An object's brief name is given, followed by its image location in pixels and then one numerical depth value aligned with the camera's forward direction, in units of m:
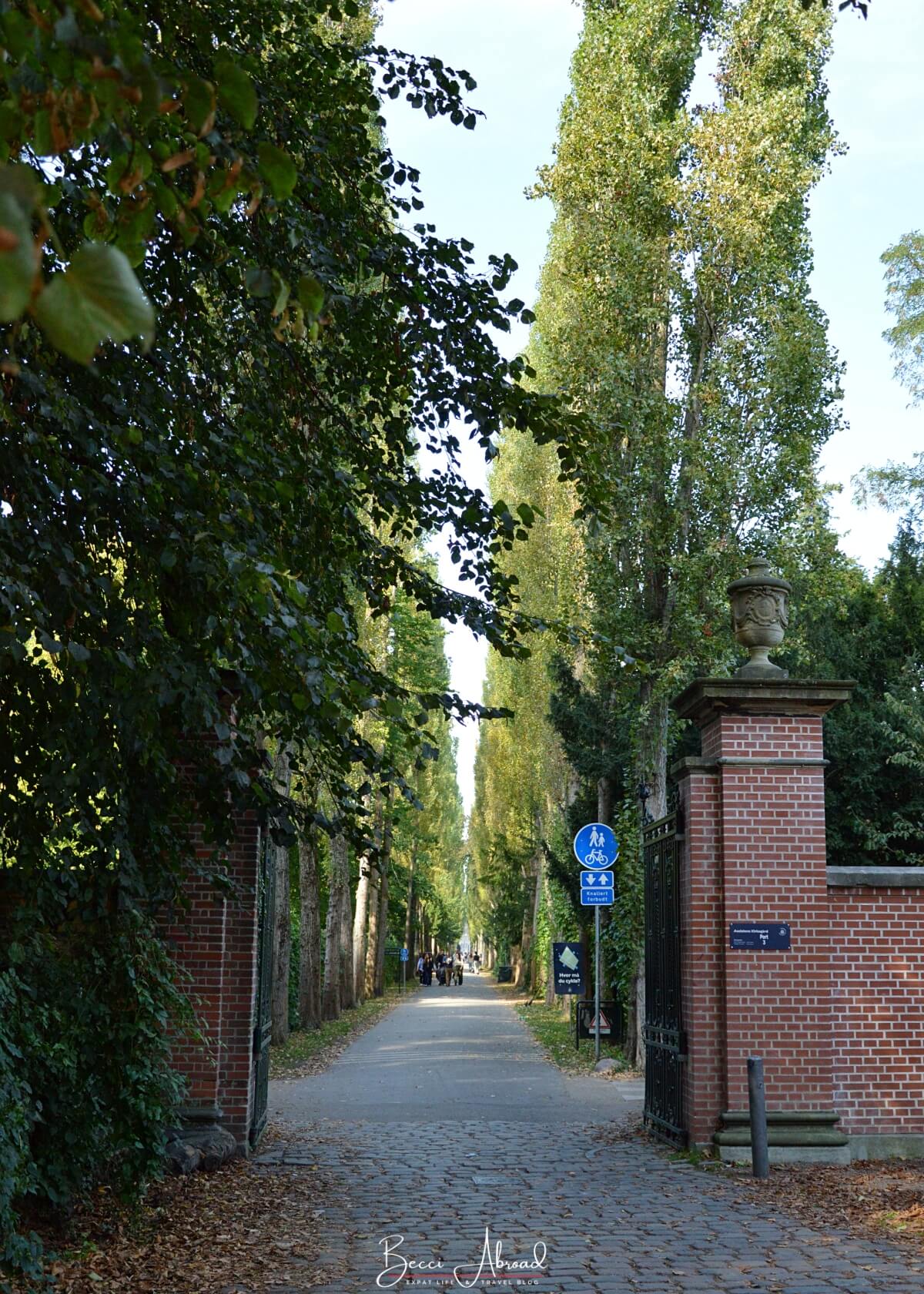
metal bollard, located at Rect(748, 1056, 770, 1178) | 9.45
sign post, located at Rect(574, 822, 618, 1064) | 18.78
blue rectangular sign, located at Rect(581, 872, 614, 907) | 18.75
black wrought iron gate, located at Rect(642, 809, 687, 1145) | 10.87
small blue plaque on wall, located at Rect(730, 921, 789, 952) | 10.27
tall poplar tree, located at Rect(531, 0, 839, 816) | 18.91
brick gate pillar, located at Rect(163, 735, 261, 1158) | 9.68
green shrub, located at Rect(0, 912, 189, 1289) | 6.64
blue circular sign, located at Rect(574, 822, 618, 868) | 18.81
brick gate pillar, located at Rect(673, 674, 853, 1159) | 10.12
